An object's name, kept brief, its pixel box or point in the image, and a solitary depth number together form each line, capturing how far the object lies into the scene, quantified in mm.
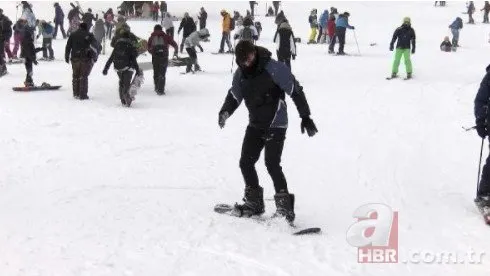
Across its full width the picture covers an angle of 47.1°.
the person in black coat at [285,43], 13914
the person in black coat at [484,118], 5520
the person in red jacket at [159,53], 12594
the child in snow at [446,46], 21609
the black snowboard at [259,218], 5000
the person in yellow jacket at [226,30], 20312
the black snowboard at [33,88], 12477
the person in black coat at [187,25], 18839
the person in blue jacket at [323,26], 25078
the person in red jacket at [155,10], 33500
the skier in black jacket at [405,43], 14391
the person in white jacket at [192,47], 15250
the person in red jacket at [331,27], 22109
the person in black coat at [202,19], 27234
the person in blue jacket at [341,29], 19781
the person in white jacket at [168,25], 20578
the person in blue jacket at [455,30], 23269
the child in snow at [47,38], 18344
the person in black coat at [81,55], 11641
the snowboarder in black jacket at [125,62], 11102
